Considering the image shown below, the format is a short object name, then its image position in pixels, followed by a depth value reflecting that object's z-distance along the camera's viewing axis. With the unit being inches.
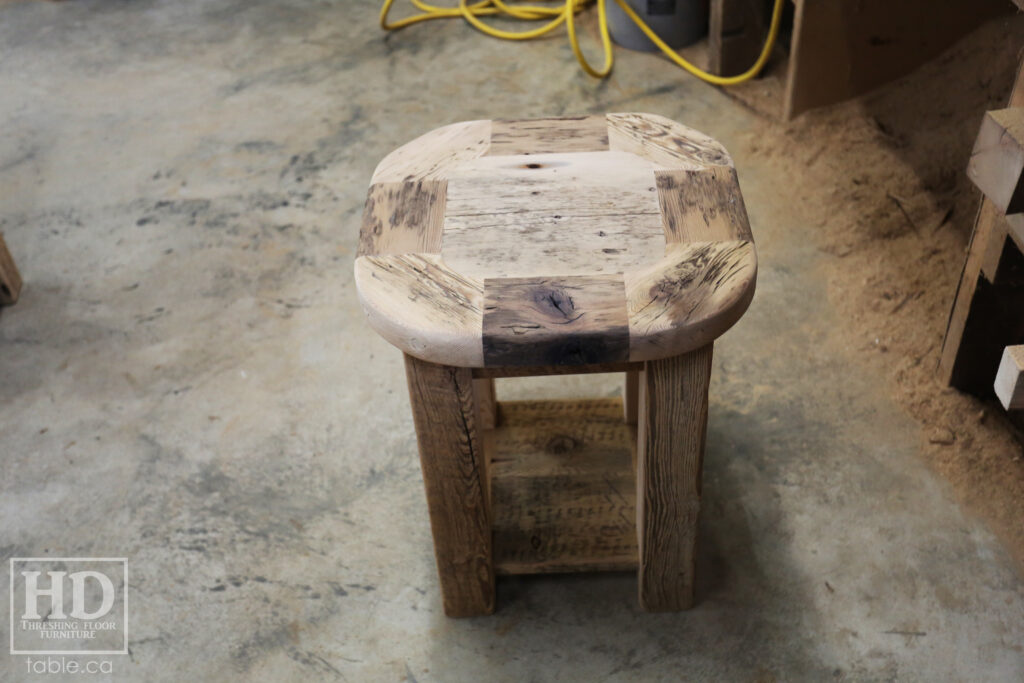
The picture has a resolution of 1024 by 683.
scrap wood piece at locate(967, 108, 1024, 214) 46.6
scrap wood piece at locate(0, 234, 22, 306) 86.0
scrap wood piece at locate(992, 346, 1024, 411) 41.5
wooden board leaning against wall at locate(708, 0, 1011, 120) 94.0
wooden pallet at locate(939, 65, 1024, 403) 62.7
